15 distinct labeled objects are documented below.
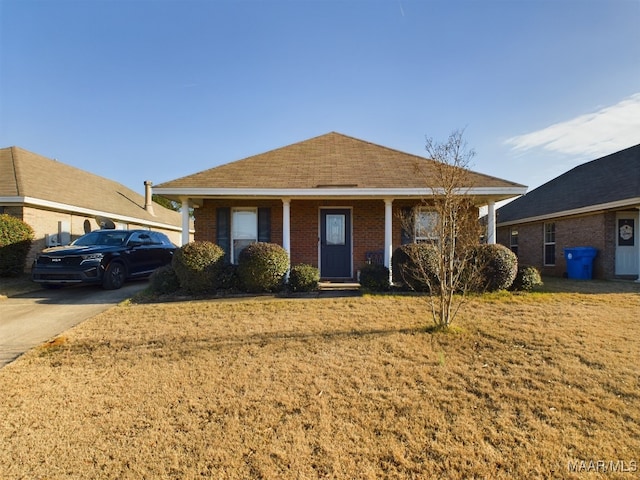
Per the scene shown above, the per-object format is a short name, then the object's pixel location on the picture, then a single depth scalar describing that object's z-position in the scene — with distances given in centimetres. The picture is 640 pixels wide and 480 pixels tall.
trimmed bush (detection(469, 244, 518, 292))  808
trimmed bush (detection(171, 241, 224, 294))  802
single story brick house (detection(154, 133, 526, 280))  1003
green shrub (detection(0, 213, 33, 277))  1046
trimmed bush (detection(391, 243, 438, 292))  774
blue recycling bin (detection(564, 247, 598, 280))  1194
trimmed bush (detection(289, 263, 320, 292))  847
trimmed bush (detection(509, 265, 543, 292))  845
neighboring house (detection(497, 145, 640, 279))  1165
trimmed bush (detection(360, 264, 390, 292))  850
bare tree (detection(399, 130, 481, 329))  532
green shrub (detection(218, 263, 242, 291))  848
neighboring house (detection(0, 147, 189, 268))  1188
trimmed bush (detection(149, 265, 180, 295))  834
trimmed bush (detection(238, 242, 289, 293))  816
